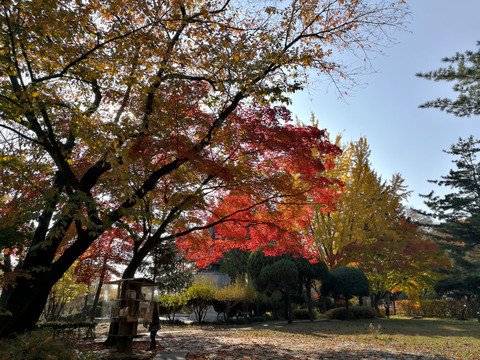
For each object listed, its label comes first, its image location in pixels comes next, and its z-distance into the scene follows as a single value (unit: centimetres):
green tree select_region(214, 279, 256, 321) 1789
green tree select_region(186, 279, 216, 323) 1844
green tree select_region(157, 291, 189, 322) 1869
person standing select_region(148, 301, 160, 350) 835
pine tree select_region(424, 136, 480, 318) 2039
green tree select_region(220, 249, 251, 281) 2350
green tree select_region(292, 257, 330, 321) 1775
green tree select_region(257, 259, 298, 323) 1697
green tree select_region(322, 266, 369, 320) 1864
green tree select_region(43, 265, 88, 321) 1663
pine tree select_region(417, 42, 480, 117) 951
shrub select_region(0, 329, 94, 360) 370
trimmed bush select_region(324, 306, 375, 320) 1909
